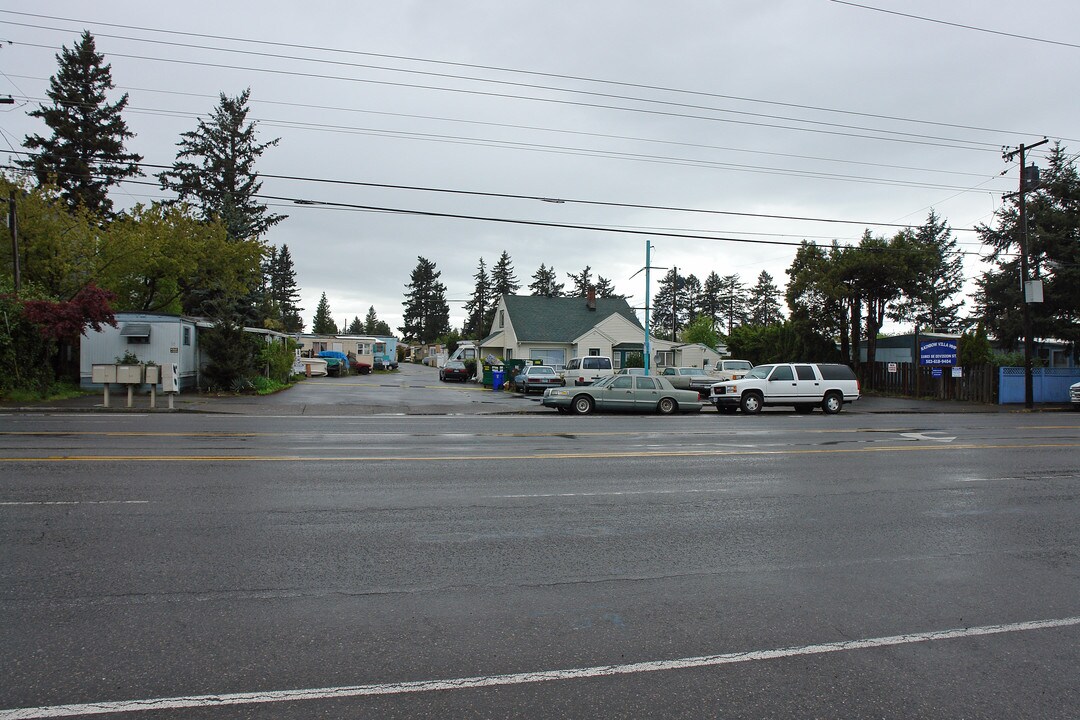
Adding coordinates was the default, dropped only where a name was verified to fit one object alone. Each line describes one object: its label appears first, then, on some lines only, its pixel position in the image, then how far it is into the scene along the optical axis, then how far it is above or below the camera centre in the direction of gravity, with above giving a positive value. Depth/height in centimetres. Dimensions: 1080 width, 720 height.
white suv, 2431 -75
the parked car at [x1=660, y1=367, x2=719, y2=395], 2991 -37
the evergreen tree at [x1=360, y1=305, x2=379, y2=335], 18010 +1275
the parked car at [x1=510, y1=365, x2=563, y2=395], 3250 -53
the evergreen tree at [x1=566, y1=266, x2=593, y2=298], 11238 +1488
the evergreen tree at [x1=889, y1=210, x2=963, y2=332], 6844 +799
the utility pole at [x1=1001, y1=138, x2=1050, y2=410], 2662 +379
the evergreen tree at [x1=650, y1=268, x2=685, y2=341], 11525 +1117
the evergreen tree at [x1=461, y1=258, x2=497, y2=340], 10650 +1086
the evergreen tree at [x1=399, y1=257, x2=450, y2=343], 11925 +1150
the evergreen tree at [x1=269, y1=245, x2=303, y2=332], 10075 +1281
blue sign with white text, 3083 +71
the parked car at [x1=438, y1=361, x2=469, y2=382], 4491 -32
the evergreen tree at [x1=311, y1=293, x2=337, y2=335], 13909 +1043
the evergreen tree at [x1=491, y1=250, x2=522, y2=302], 10650 +1451
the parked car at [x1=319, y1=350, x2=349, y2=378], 4781 +45
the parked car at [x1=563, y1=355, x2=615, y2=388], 3378 -9
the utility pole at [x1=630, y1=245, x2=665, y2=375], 3206 +445
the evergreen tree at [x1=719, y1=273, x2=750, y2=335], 10856 +988
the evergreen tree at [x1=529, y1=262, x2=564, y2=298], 11138 +1434
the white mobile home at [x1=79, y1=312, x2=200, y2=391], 2573 +103
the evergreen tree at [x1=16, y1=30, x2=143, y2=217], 4197 +1542
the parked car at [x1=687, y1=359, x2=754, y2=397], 2994 -27
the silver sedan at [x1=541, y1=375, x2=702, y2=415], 2305 -102
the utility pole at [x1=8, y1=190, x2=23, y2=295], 2441 +483
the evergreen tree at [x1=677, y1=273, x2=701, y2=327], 11100 +1163
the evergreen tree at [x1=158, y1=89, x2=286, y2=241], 4928 +1641
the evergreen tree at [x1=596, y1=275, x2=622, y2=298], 11562 +1406
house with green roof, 4641 +271
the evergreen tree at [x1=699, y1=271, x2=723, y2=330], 10912 +1123
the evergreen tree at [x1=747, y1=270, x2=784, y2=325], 10469 +1072
